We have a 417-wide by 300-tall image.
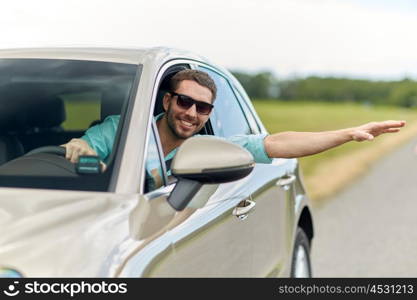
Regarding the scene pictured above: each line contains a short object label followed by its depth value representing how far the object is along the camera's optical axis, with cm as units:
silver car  272
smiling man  376
